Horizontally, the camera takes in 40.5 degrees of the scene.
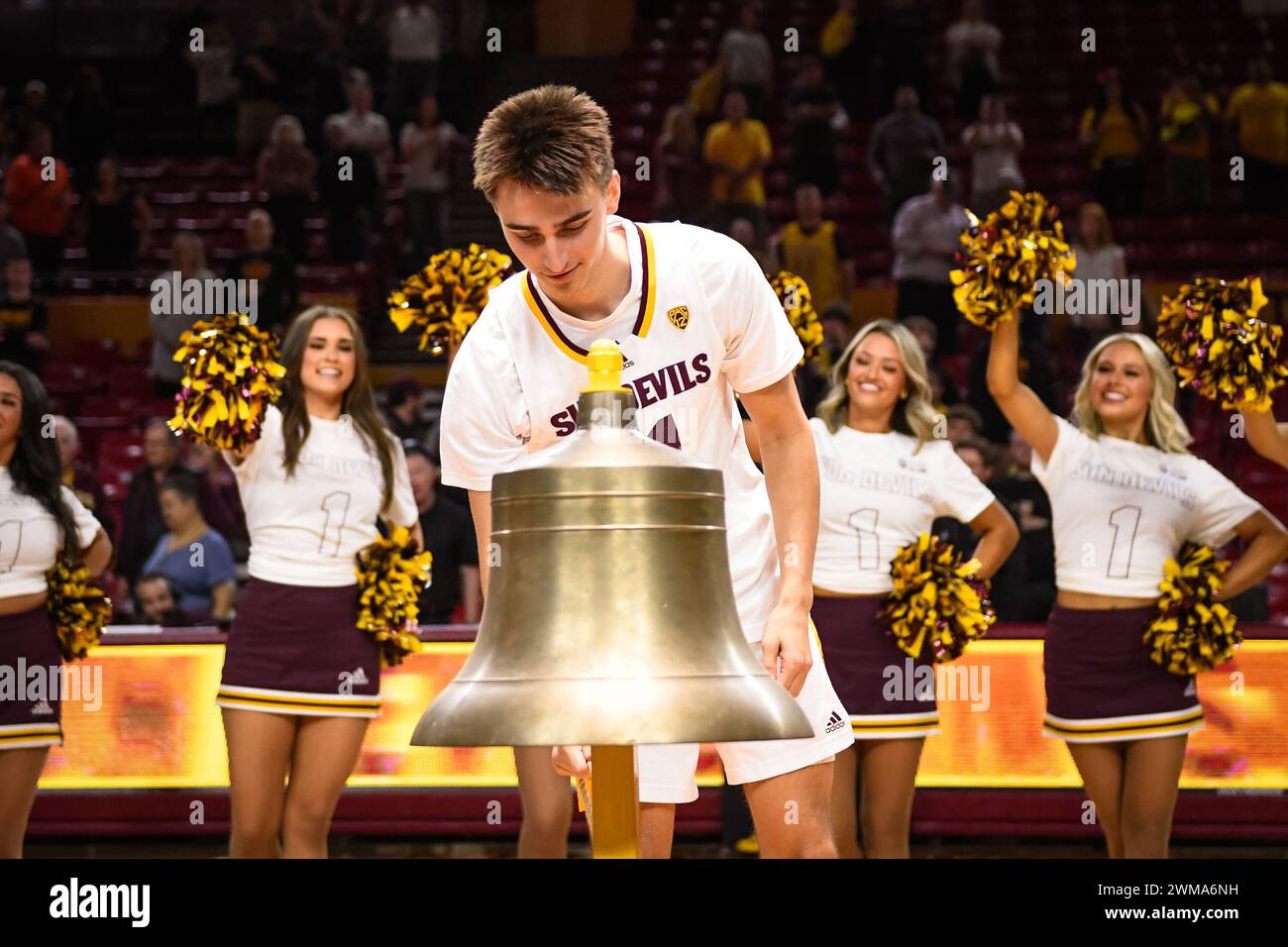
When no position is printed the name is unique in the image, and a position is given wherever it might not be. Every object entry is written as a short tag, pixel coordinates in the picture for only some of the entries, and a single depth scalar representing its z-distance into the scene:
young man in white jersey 2.78
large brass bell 1.63
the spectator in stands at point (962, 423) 7.87
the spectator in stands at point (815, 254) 10.56
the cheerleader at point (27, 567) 5.65
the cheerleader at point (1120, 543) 5.66
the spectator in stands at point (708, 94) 13.07
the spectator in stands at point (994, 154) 11.16
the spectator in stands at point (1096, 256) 9.95
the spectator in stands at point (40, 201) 12.47
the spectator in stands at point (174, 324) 10.64
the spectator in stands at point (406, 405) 8.67
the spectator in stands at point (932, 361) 9.01
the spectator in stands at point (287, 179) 12.34
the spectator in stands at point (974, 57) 13.10
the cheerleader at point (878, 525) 5.84
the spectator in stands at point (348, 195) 12.25
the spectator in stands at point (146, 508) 8.23
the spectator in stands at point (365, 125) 12.44
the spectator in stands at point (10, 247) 11.58
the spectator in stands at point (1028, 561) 7.56
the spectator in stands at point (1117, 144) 12.12
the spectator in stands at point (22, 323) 10.93
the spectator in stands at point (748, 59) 12.66
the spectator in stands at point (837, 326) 9.27
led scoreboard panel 6.90
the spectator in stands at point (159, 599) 7.72
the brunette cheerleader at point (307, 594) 5.52
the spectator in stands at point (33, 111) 13.51
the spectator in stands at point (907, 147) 11.66
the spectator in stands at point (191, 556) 7.80
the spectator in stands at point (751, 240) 10.29
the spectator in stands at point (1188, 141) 12.23
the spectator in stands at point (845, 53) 13.45
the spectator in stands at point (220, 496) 8.35
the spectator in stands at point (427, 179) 12.02
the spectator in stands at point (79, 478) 7.89
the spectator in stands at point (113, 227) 12.93
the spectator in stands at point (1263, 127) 12.21
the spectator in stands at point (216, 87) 14.95
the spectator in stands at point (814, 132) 12.06
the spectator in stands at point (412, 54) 13.33
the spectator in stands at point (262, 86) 14.02
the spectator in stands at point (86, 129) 14.20
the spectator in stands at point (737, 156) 11.32
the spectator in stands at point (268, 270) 10.41
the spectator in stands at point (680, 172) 11.45
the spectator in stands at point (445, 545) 7.29
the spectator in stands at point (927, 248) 10.40
